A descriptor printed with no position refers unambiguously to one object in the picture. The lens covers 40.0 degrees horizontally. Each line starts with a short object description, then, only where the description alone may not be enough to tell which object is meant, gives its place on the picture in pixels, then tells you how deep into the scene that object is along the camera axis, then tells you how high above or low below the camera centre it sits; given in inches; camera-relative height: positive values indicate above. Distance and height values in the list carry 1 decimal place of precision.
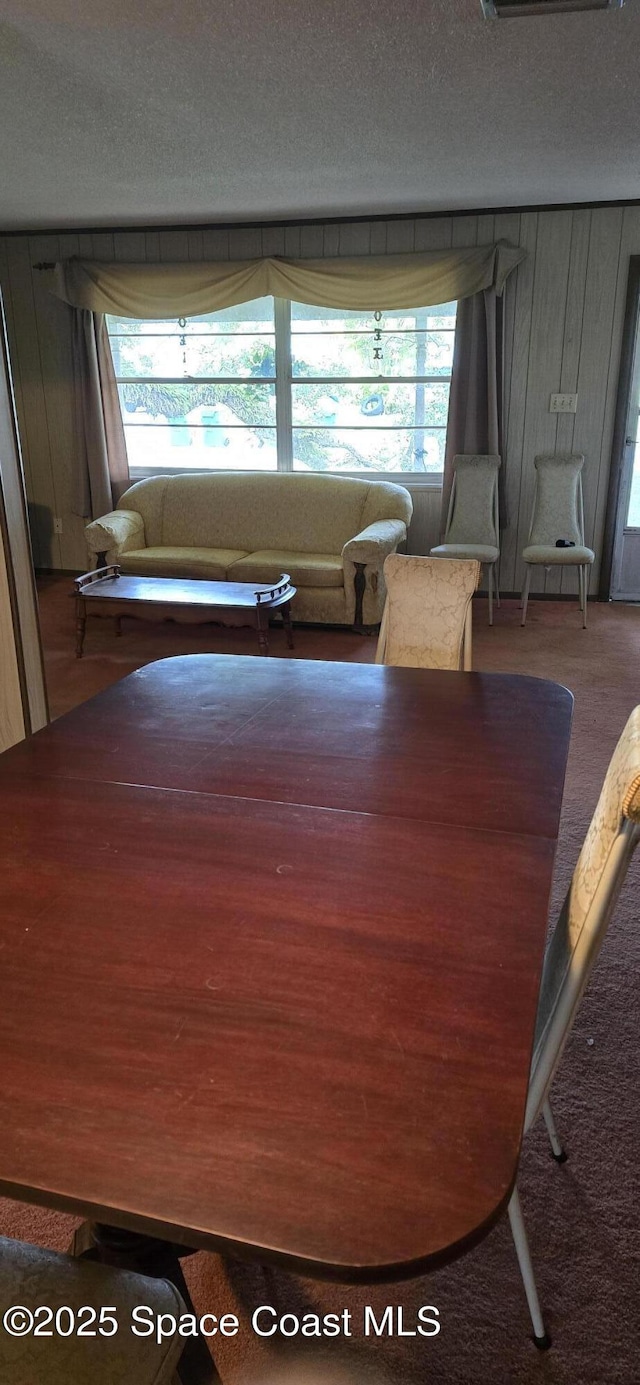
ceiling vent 84.0 +35.8
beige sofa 189.6 -29.2
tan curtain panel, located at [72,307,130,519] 231.0 -5.4
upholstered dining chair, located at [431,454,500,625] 207.6 -23.6
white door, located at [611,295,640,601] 206.8 -29.4
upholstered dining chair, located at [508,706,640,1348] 41.6 -24.2
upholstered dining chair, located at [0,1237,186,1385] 32.1 -33.6
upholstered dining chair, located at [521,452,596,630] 204.2 -23.7
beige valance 199.9 +27.3
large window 217.6 +3.4
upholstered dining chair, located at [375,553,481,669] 94.5 -22.0
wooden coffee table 165.2 -35.8
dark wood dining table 28.9 -24.4
